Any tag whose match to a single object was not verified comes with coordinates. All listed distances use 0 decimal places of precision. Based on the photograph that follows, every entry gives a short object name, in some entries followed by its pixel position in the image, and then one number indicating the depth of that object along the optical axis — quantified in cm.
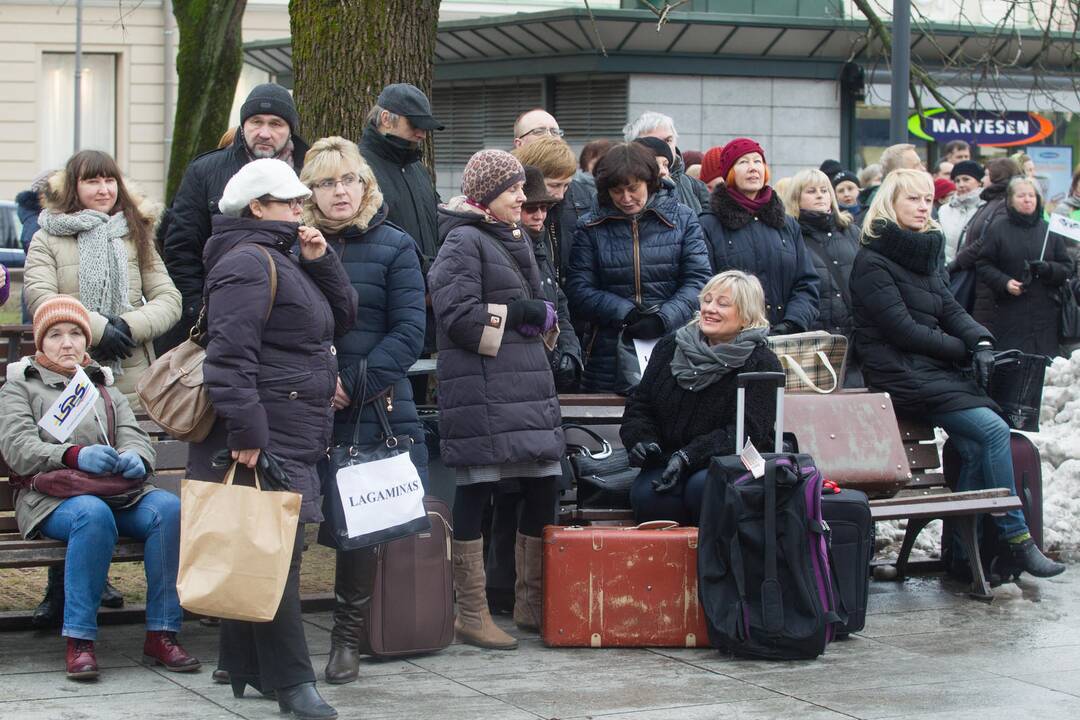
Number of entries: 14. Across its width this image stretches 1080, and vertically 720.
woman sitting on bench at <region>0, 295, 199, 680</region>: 1191
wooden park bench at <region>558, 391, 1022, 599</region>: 1481
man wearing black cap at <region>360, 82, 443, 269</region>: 1420
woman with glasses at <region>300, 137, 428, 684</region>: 1212
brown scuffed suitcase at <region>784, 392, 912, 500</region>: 1481
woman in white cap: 1060
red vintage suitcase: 1307
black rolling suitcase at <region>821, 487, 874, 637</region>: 1327
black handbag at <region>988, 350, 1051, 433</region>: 1588
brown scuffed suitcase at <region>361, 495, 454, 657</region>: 1251
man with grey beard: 1407
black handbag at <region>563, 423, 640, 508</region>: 1443
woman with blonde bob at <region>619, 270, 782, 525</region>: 1355
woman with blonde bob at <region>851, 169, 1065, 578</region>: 1566
